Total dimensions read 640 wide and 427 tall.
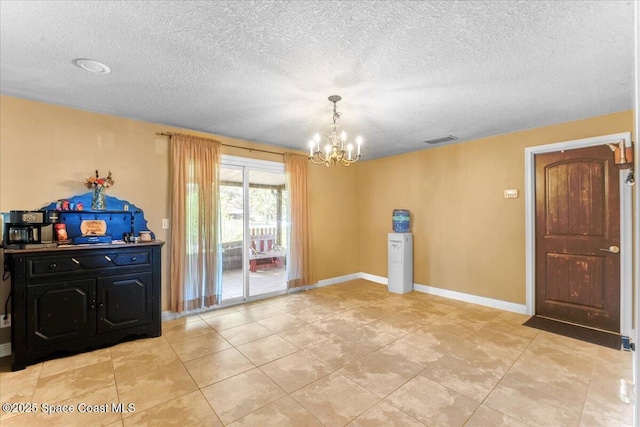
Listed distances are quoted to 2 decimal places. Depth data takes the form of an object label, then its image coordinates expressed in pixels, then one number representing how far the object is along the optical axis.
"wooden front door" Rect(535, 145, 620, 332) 3.25
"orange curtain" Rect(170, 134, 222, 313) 3.74
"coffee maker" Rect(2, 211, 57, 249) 2.72
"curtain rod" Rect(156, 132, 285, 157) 3.73
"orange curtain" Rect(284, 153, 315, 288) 4.90
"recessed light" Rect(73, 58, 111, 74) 2.19
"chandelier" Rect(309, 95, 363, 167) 2.82
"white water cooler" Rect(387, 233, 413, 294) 4.97
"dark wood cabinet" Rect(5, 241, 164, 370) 2.55
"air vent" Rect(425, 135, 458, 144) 4.25
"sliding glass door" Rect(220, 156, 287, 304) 4.37
